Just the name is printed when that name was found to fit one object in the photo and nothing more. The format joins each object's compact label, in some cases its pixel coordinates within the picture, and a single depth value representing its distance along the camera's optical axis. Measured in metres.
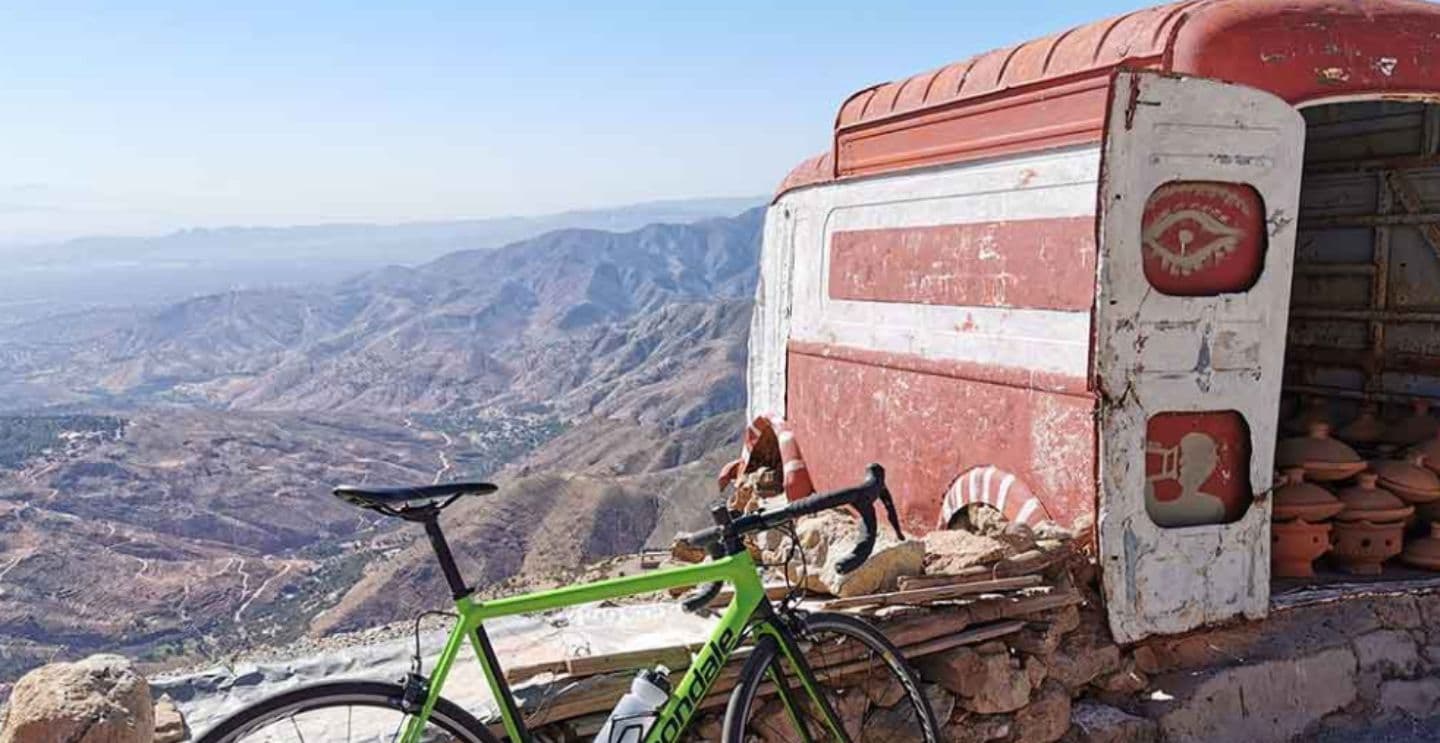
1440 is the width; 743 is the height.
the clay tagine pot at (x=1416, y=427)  5.44
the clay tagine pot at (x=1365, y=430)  5.73
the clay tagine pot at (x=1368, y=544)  4.79
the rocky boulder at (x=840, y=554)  3.70
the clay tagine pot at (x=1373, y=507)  4.76
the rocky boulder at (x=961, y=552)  3.90
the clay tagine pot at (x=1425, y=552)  4.79
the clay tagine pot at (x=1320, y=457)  4.80
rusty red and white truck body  3.86
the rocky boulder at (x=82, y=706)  2.58
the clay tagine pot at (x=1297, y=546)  4.66
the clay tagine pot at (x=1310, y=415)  5.25
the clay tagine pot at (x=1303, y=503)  4.66
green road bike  2.45
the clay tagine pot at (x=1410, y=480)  4.84
